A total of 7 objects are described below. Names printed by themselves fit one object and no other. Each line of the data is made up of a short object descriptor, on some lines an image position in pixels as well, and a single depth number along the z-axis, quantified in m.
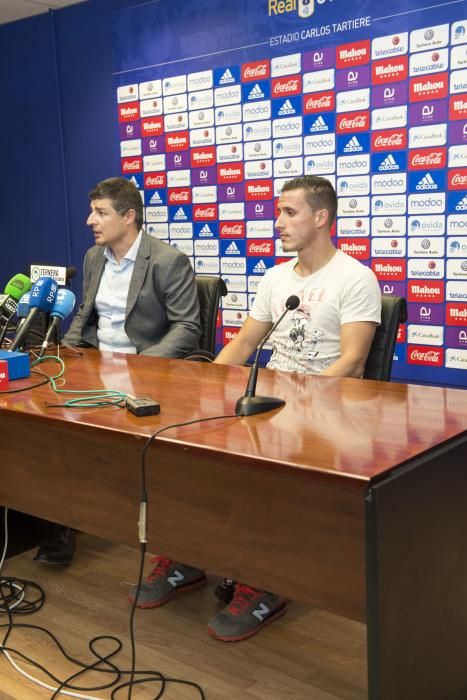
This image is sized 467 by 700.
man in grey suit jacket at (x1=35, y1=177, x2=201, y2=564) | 2.79
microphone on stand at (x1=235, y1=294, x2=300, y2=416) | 1.51
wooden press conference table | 1.18
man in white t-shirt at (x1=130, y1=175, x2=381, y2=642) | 2.12
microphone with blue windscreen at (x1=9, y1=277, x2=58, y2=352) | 2.12
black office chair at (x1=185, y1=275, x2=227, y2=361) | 2.80
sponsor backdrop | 3.26
